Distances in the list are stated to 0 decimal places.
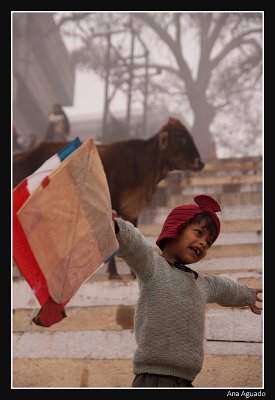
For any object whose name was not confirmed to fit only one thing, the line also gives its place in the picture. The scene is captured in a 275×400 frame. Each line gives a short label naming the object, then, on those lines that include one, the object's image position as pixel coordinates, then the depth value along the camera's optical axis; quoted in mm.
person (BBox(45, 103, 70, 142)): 9062
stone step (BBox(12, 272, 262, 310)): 3656
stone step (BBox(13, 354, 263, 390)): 2875
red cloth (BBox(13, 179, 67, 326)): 2008
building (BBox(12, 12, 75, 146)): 10883
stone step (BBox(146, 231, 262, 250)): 4824
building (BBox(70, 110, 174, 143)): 11531
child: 2029
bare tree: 9562
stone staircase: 2949
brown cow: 5133
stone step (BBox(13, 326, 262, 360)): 3023
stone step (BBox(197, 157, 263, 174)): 6867
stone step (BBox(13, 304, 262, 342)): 3076
